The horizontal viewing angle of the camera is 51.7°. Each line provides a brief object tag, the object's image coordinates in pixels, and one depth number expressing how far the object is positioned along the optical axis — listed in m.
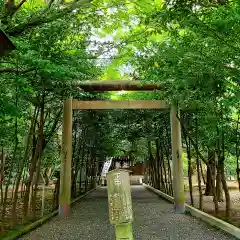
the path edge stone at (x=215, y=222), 4.60
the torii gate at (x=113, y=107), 7.08
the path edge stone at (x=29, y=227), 4.56
